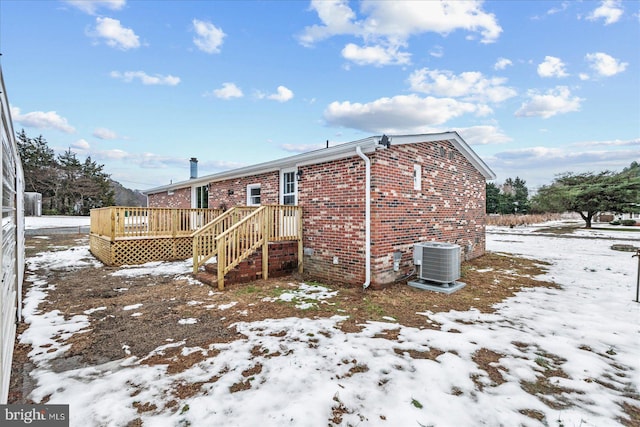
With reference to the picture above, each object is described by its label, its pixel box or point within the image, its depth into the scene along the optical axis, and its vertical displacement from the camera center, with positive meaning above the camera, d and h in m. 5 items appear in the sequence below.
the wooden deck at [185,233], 6.61 -0.64
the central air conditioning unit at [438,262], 6.03 -1.12
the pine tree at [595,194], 23.20 +1.51
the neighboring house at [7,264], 2.48 -0.61
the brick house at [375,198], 6.22 +0.35
